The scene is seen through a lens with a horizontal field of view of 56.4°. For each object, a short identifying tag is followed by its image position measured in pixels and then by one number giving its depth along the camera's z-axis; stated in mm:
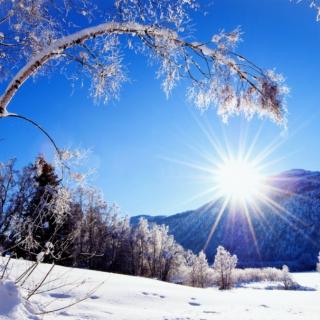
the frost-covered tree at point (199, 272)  31368
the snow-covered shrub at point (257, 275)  40771
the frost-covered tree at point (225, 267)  31298
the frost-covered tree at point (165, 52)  2744
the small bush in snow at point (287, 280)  32761
